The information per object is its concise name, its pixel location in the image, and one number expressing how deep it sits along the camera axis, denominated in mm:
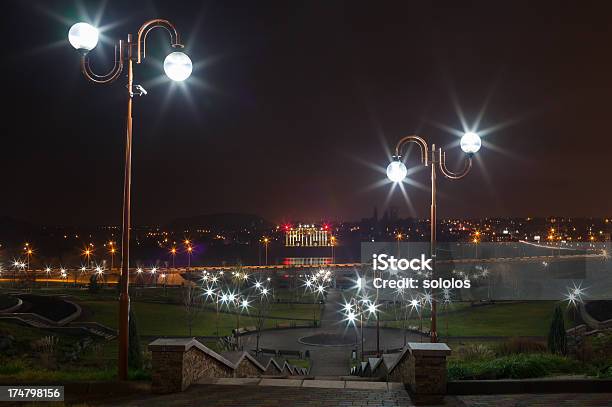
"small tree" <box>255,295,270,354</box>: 46156
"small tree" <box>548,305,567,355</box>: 16641
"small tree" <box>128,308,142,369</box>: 14884
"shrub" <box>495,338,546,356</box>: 18281
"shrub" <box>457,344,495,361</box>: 17083
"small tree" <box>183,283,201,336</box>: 47878
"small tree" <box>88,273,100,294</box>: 64538
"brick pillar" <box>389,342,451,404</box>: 8875
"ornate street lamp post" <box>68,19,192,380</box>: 9789
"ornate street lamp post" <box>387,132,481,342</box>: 13703
